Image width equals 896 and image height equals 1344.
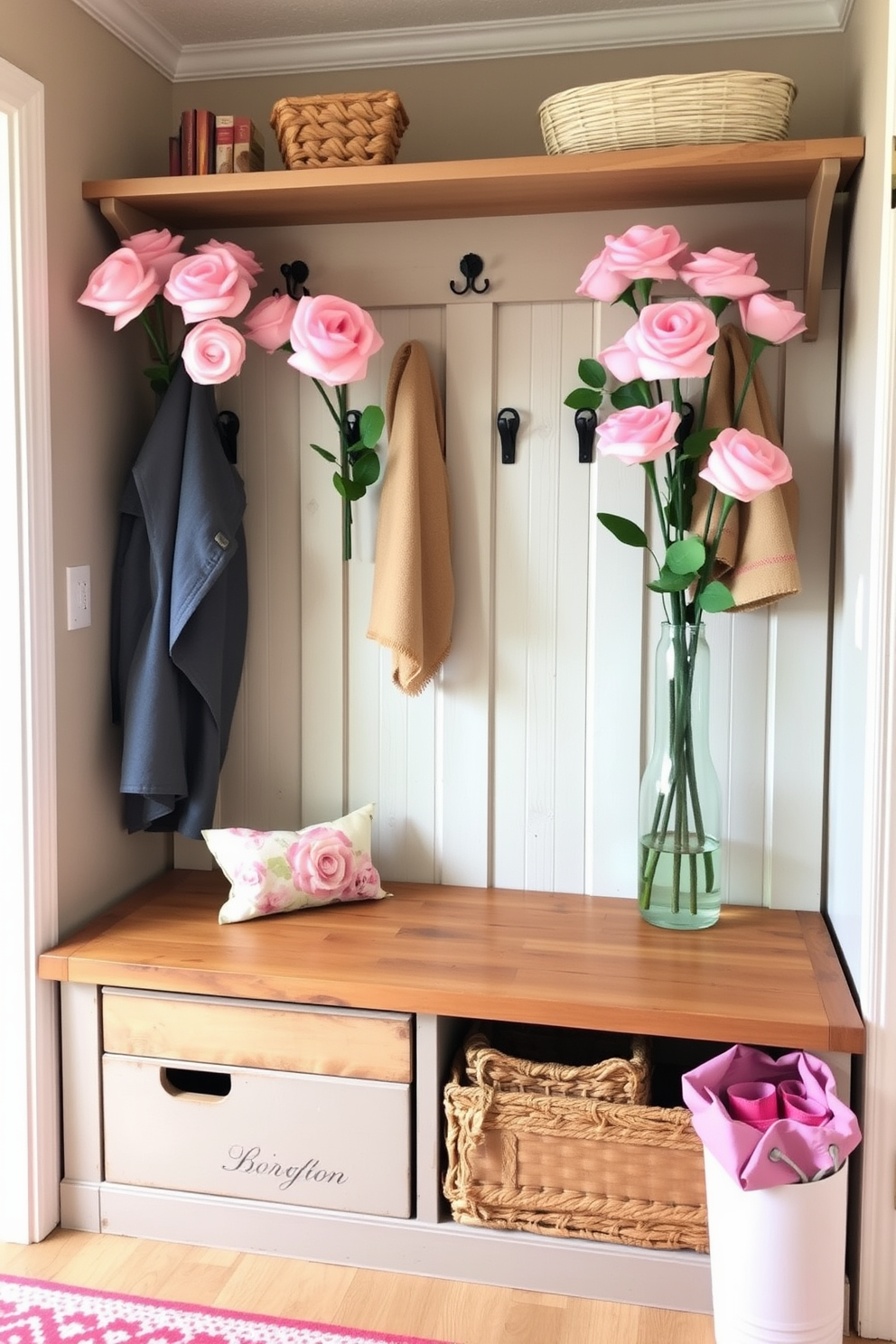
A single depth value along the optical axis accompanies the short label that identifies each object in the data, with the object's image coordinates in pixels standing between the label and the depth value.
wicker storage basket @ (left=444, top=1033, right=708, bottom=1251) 2.02
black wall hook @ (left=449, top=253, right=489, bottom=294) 2.43
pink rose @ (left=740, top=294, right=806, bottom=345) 2.11
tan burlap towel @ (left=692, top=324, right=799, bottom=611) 2.21
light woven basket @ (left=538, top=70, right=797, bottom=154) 2.07
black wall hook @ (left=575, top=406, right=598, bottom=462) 2.43
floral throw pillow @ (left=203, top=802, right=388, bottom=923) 2.38
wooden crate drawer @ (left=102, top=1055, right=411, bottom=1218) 2.12
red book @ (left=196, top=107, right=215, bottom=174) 2.35
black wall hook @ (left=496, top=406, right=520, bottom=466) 2.47
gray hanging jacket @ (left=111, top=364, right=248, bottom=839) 2.38
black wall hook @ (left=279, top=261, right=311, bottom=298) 2.50
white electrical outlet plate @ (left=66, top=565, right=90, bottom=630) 2.29
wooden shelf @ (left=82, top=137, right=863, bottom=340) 2.09
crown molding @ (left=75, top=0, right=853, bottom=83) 2.34
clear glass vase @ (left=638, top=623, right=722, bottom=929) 2.27
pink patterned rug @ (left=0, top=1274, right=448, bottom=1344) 1.94
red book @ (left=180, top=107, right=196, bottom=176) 2.36
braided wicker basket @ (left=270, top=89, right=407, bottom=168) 2.24
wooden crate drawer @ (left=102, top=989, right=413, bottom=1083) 2.10
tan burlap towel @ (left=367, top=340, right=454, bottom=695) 2.40
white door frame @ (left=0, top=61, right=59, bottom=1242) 2.10
